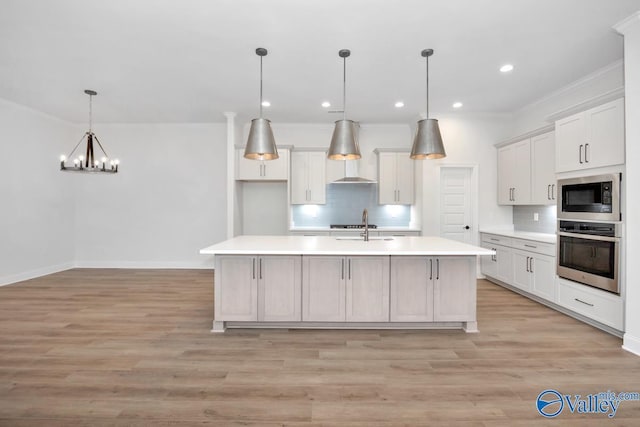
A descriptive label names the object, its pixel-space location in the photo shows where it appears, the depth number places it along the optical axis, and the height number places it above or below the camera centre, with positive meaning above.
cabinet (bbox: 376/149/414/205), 5.96 +0.66
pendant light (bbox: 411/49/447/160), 3.15 +0.72
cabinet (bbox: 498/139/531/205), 4.80 +0.65
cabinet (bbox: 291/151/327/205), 6.03 +0.71
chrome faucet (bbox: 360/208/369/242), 3.85 -0.19
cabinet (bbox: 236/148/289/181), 5.88 +0.81
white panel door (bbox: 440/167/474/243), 5.62 +0.17
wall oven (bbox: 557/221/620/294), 3.08 -0.40
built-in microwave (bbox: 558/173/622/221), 3.06 +0.17
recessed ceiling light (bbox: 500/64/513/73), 3.77 +1.74
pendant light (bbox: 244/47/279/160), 3.14 +0.72
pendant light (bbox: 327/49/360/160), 3.25 +0.72
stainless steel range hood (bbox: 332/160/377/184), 6.14 +0.86
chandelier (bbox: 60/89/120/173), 4.59 +0.74
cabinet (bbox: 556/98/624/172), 3.08 +0.80
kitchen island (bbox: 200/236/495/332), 3.20 -0.75
